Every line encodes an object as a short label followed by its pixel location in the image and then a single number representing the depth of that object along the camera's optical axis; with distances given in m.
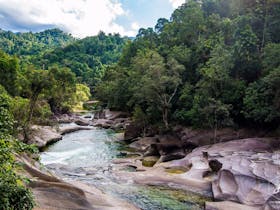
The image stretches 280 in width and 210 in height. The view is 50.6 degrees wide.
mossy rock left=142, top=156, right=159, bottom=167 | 31.01
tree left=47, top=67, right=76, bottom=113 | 67.89
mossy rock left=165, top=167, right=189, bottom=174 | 26.63
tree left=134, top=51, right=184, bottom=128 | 37.59
